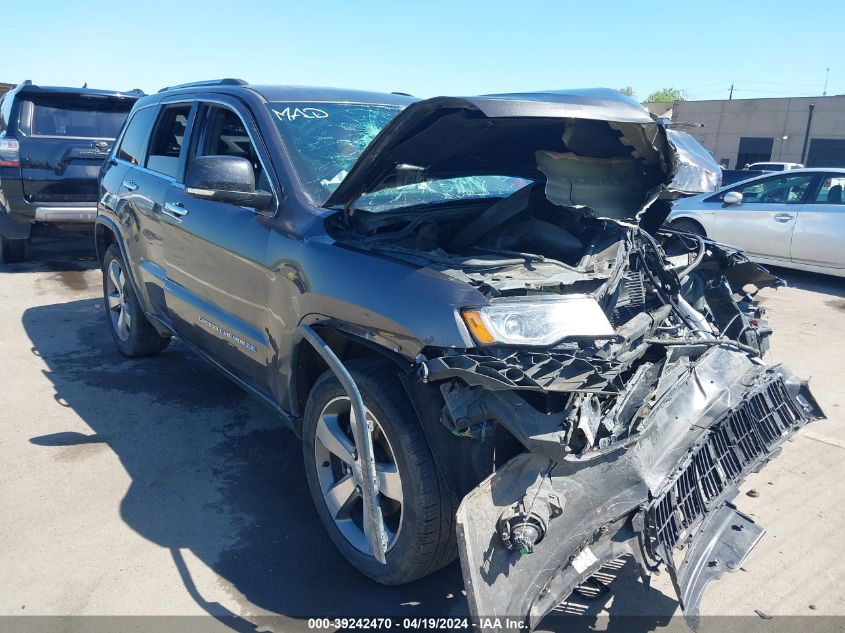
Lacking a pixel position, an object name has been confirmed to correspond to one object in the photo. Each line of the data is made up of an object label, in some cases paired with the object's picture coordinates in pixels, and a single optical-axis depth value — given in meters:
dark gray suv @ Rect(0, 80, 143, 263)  8.06
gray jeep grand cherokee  2.23
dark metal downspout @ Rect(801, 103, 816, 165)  37.06
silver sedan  8.41
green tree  84.78
